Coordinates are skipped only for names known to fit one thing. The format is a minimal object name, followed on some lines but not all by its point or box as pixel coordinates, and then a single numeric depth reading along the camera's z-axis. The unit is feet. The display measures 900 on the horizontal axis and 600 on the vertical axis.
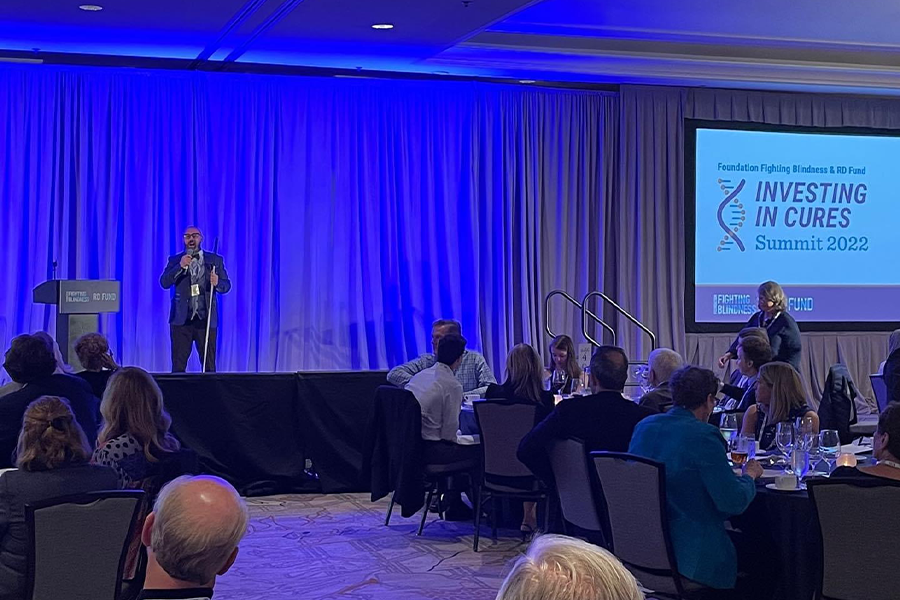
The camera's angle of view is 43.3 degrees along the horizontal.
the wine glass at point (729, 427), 17.22
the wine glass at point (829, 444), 15.48
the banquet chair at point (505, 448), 19.89
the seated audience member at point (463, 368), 25.76
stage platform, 26.14
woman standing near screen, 27.45
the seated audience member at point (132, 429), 14.55
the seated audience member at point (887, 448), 12.53
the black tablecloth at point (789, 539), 13.25
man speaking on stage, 30.78
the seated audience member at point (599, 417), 16.80
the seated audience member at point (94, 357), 20.81
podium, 28.35
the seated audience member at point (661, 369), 19.96
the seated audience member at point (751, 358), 20.40
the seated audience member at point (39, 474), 12.57
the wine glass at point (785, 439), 15.16
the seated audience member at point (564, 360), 24.79
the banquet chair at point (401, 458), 20.88
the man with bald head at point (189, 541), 7.64
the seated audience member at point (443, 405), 21.24
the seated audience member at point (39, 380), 17.52
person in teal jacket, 13.20
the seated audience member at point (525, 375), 20.94
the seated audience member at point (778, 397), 17.33
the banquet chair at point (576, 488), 15.69
